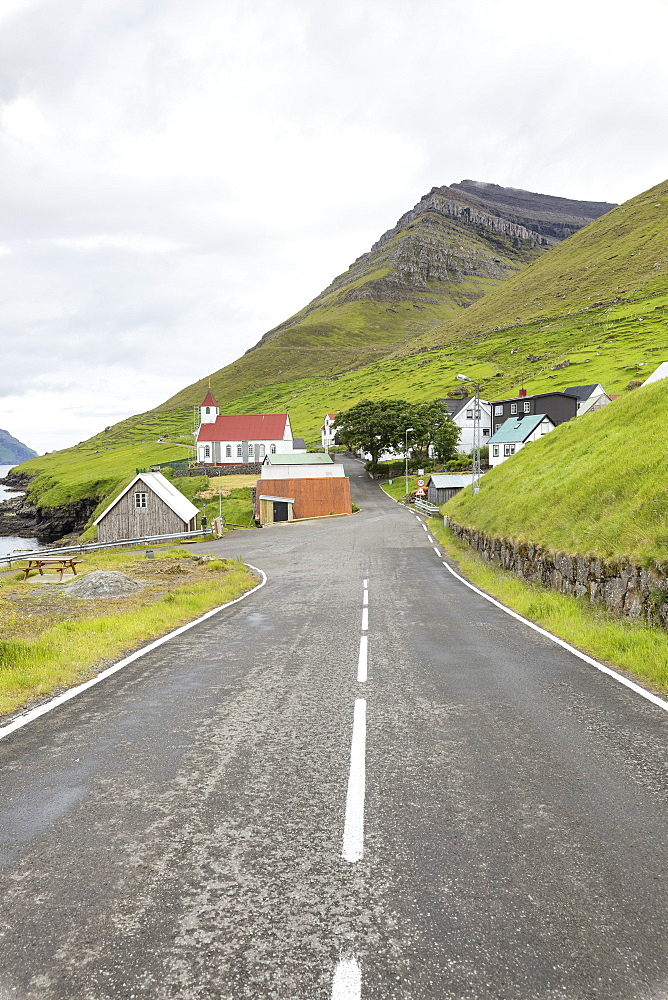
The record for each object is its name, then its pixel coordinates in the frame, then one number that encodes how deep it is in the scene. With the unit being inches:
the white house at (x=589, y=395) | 3363.7
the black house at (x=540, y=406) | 3432.6
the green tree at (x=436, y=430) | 3430.1
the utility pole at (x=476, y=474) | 1386.6
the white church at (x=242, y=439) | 3767.2
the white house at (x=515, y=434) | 3085.6
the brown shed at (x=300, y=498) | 2274.9
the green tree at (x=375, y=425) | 3430.1
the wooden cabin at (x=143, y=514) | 1927.9
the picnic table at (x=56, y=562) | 967.2
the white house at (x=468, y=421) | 3905.0
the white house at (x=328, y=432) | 4899.1
